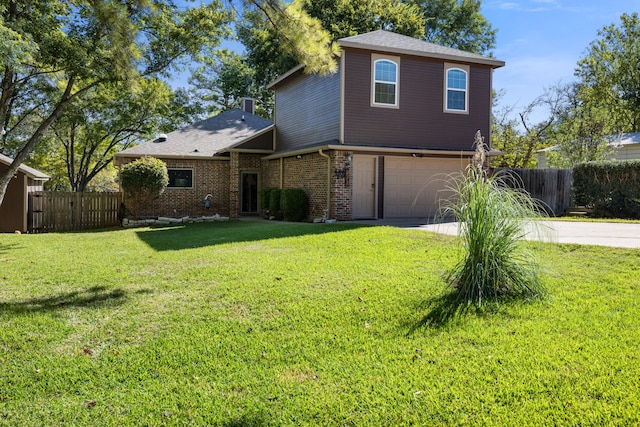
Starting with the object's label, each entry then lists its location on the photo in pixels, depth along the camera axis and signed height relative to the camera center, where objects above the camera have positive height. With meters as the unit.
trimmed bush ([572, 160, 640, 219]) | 15.47 +0.46
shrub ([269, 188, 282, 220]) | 16.52 -0.27
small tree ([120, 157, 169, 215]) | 16.55 +0.58
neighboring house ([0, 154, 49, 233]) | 15.15 -0.45
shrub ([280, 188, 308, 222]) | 15.34 -0.26
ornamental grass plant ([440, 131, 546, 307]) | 4.99 -0.47
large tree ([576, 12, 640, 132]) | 32.19 +9.13
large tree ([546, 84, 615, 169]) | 20.88 +2.78
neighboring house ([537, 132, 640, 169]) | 22.56 +2.62
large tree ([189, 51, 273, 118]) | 30.53 +7.25
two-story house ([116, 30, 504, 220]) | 14.12 +2.35
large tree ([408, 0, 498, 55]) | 30.58 +11.41
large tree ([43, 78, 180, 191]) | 23.97 +3.88
